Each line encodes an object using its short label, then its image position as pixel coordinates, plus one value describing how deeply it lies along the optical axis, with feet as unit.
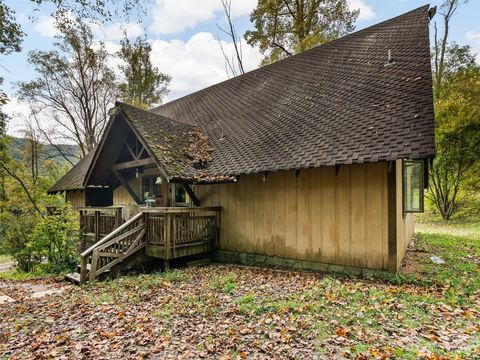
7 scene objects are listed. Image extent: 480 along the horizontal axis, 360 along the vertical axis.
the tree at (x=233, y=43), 74.12
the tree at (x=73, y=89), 65.46
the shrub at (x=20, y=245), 34.81
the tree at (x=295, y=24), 62.95
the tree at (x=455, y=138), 49.60
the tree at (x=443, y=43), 65.05
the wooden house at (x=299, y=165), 20.31
